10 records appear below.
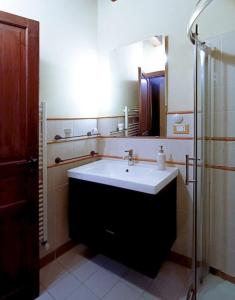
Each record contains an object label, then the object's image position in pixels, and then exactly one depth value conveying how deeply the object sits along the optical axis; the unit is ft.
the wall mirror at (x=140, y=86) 6.02
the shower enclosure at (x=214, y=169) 4.86
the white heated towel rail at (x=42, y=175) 5.31
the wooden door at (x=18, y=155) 4.12
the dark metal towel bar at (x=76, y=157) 6.01
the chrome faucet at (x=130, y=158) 6.51
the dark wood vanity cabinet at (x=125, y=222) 4.69
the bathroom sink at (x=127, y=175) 4.67
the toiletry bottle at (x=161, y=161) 5.82
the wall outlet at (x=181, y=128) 5.67
